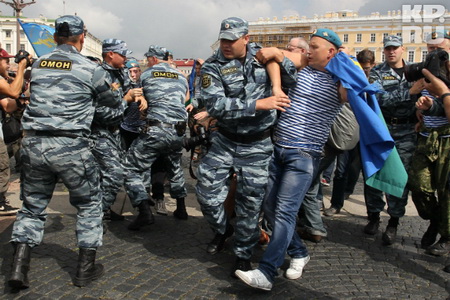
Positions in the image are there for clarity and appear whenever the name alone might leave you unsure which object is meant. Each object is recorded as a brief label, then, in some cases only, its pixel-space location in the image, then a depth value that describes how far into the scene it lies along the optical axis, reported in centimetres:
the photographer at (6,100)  400
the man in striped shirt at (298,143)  333
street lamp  2255
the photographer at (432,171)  411
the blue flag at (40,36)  773
